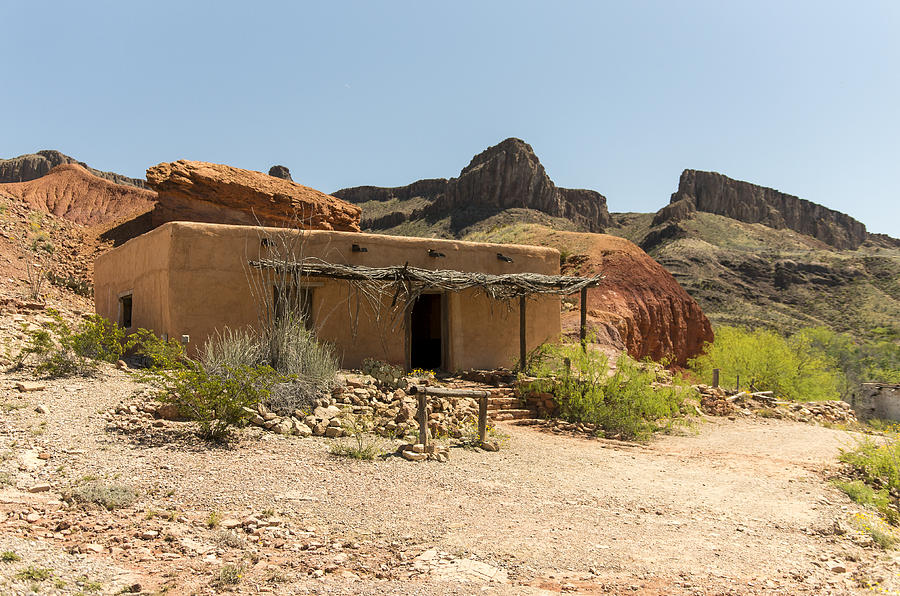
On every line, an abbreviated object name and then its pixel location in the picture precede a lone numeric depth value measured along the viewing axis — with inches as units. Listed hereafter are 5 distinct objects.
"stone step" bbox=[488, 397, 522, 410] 449.5
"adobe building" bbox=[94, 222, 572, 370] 429.7
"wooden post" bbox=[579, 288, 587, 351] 556.7
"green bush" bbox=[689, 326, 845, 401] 800.3
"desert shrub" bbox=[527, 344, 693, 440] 427.8
